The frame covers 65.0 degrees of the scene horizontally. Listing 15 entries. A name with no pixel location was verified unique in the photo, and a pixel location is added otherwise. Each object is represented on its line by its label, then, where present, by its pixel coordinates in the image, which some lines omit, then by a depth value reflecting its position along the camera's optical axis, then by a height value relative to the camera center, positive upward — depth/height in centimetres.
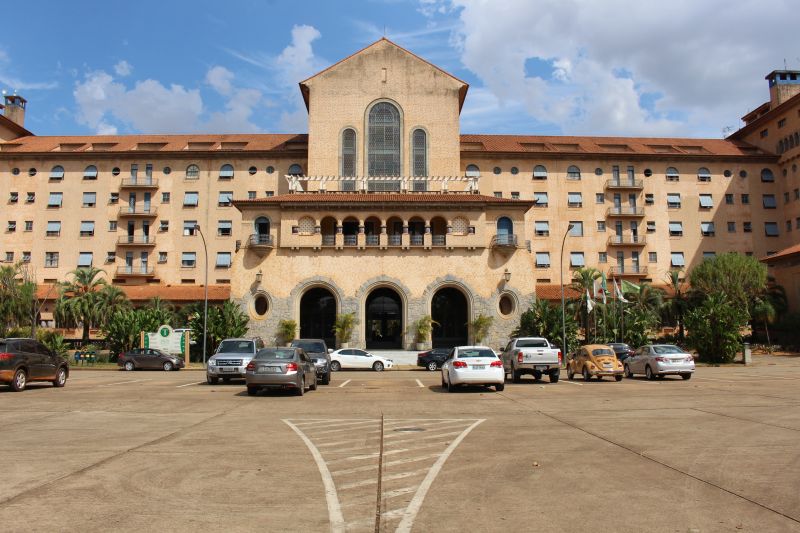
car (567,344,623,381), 2519 -141
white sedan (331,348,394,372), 3844 -181
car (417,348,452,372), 3884 -180
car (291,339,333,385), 2470 -96
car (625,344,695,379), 2561 -142
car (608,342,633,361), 3478 -126
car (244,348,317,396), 1864 -118
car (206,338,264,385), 2408 -126
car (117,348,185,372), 3756 -163
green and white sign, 3912 -46
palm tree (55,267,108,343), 4738 +186
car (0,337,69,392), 1922 -96
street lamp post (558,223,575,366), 4057 -8
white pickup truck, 2433 -118
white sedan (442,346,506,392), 1983 -128
